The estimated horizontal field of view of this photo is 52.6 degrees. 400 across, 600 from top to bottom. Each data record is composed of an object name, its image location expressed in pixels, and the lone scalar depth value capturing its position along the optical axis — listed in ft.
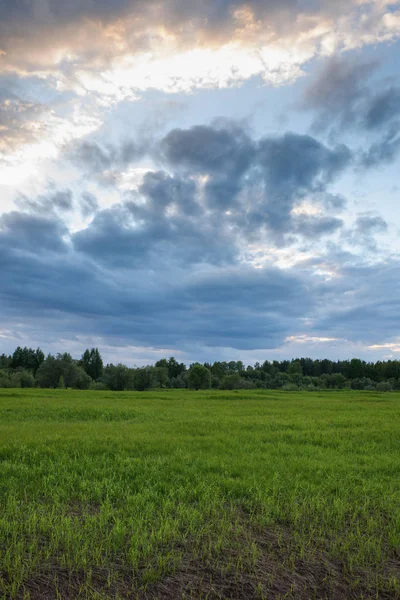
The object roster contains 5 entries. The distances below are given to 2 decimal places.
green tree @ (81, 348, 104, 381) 504.43
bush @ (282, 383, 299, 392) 276.94
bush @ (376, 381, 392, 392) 331.36
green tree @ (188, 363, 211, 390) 357.20
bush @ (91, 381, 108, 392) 353.02
